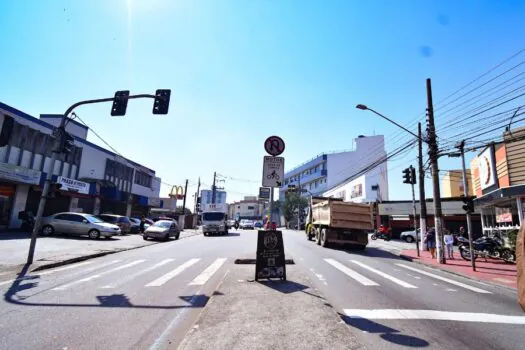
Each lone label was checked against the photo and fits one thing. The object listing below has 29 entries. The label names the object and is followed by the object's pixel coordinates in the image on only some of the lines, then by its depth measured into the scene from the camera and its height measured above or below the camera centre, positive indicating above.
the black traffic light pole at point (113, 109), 10.51 +4.12
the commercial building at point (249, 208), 120.34 +7.22
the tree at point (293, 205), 68.88 +5.31
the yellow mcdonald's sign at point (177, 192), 58.41 +5.86
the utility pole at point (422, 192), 19.44 +2.63
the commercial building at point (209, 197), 114.47 +10.71
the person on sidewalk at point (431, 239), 16.70 -0.28
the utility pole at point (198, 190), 50.58 +5.64
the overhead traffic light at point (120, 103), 11.34 +4.33
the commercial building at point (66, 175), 21.45 +3.84
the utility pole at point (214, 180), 55.30 +7.98
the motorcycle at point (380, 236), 32.26 -0.41
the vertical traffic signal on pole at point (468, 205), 12.55 +1.26
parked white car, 32.94 -0.33
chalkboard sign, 7.47 -0.71
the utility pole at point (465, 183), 12.47 +2.82
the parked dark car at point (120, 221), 25.83 -0.01
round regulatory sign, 7.54 +2.00
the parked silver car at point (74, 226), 20.42 -0.49
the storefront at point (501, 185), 15.15 +2.86
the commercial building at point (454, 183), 46.78 +8.16
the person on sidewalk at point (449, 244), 16.45 -0.48
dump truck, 18.27 +0.47
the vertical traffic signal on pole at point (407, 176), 19.94 +3.66
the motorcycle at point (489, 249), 14.98 -0.63
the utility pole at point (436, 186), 14.71 +2.35
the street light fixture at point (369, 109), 14.94 +6.01
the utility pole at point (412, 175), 19.83 +3.75
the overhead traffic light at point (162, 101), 11.44 +4.48
